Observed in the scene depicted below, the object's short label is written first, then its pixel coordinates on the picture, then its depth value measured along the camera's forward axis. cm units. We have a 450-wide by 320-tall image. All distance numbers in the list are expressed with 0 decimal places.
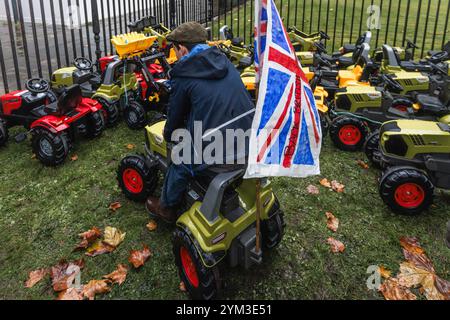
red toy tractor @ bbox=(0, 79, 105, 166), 470
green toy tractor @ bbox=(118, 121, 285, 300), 275
